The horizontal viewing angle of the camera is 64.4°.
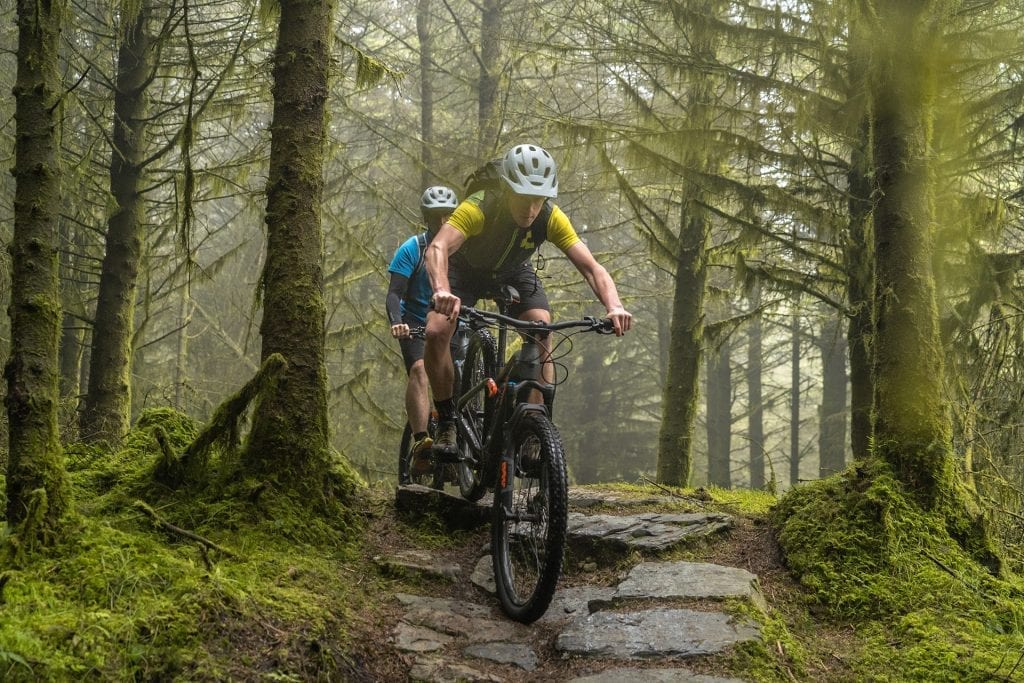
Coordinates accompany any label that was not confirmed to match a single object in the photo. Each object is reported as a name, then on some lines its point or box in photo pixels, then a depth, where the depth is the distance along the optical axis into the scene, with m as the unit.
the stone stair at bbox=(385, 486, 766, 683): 3.98
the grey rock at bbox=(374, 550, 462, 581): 5.07
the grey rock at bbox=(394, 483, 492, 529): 5.95
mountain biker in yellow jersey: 5.10
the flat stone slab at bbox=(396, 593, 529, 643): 4.47
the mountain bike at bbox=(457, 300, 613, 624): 4.41
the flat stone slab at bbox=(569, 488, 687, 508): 6.77
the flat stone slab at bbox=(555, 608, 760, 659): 4.00
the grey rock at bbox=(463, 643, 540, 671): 4.18
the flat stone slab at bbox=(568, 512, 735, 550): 5.63
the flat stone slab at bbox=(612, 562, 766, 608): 4.59
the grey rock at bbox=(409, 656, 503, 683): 3.85
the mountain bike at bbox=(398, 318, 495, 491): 6.24
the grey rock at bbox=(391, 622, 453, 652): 4.16
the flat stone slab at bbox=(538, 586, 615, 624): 4.77
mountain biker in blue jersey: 7.05
